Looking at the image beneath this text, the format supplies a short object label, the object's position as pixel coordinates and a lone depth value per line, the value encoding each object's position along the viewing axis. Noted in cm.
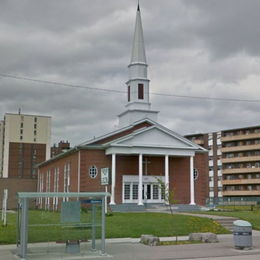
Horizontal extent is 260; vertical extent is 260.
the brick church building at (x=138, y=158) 4609
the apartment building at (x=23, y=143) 13525
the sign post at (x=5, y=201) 2843
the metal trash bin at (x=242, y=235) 1859
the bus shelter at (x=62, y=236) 1580
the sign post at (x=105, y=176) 3897
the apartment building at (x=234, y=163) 10194
